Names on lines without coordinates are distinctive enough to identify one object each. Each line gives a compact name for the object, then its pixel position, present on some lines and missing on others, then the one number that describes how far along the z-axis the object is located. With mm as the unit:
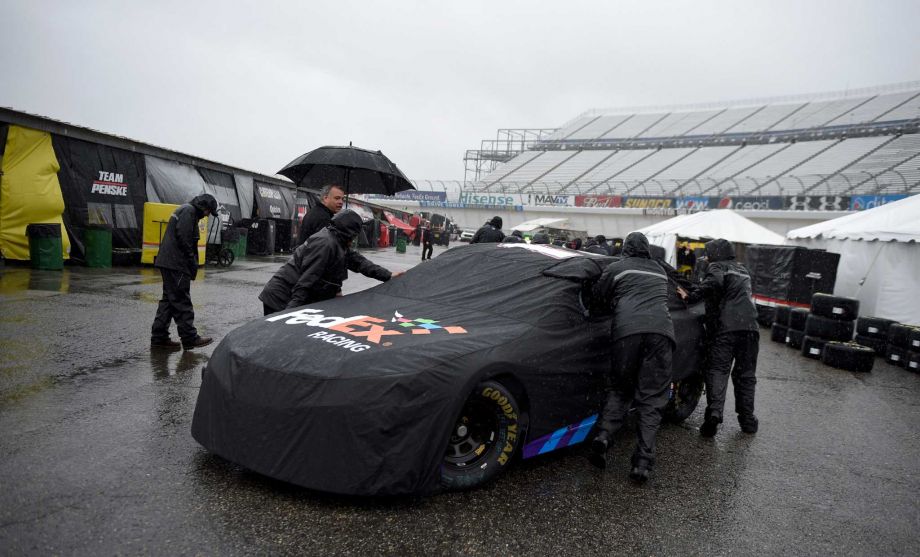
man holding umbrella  5723
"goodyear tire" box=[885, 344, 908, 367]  8461
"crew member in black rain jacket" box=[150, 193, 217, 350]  5754
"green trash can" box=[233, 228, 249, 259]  16286
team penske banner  11766
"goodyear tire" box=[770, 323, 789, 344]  10305
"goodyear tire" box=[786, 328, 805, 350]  9781
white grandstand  33312
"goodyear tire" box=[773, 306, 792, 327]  10273
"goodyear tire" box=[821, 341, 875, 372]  7980
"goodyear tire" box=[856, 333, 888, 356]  9211
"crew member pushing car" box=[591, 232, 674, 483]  3596
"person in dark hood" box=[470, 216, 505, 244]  9352
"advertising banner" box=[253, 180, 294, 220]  19906
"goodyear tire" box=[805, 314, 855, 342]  8492
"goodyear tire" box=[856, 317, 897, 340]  9180
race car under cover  2697
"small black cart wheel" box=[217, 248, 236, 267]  14727
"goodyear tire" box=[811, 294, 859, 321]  8430
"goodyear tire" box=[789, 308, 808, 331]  9664
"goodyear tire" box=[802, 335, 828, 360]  8719
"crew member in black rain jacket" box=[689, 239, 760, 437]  4723
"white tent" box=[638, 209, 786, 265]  16234
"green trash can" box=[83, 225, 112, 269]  11617
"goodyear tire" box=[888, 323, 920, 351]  8219
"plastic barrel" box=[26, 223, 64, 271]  10383
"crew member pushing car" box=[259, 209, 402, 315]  4305
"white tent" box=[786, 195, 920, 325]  10422
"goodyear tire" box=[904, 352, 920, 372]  8125
